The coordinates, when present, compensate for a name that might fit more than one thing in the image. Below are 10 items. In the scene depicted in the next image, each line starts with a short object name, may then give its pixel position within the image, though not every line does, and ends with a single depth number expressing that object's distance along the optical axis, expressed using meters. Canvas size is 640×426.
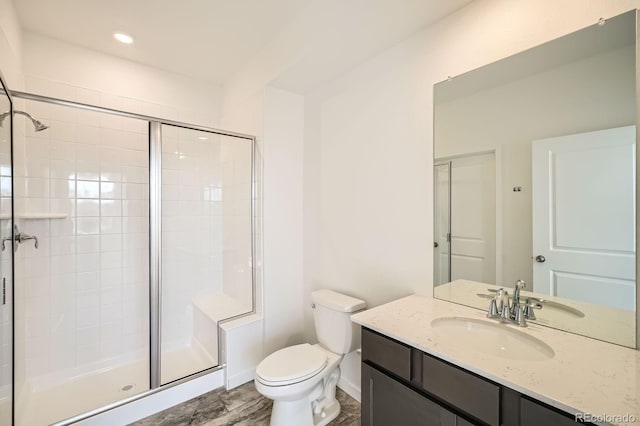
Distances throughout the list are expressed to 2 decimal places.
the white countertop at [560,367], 0.77
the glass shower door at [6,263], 1.42
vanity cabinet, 0.87
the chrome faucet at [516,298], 1.29
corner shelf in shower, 1.90
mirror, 1.09
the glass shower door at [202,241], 2.38
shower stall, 1.97
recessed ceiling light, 2.13
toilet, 1.59
